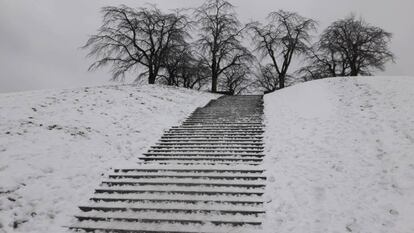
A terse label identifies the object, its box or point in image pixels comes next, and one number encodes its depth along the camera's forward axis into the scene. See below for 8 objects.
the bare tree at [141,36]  23.47
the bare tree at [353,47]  26.00
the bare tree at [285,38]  27.88
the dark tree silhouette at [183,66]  25.17
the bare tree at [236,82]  38.11
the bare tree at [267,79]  39.22
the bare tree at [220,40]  26.91
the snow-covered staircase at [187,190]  5.82
